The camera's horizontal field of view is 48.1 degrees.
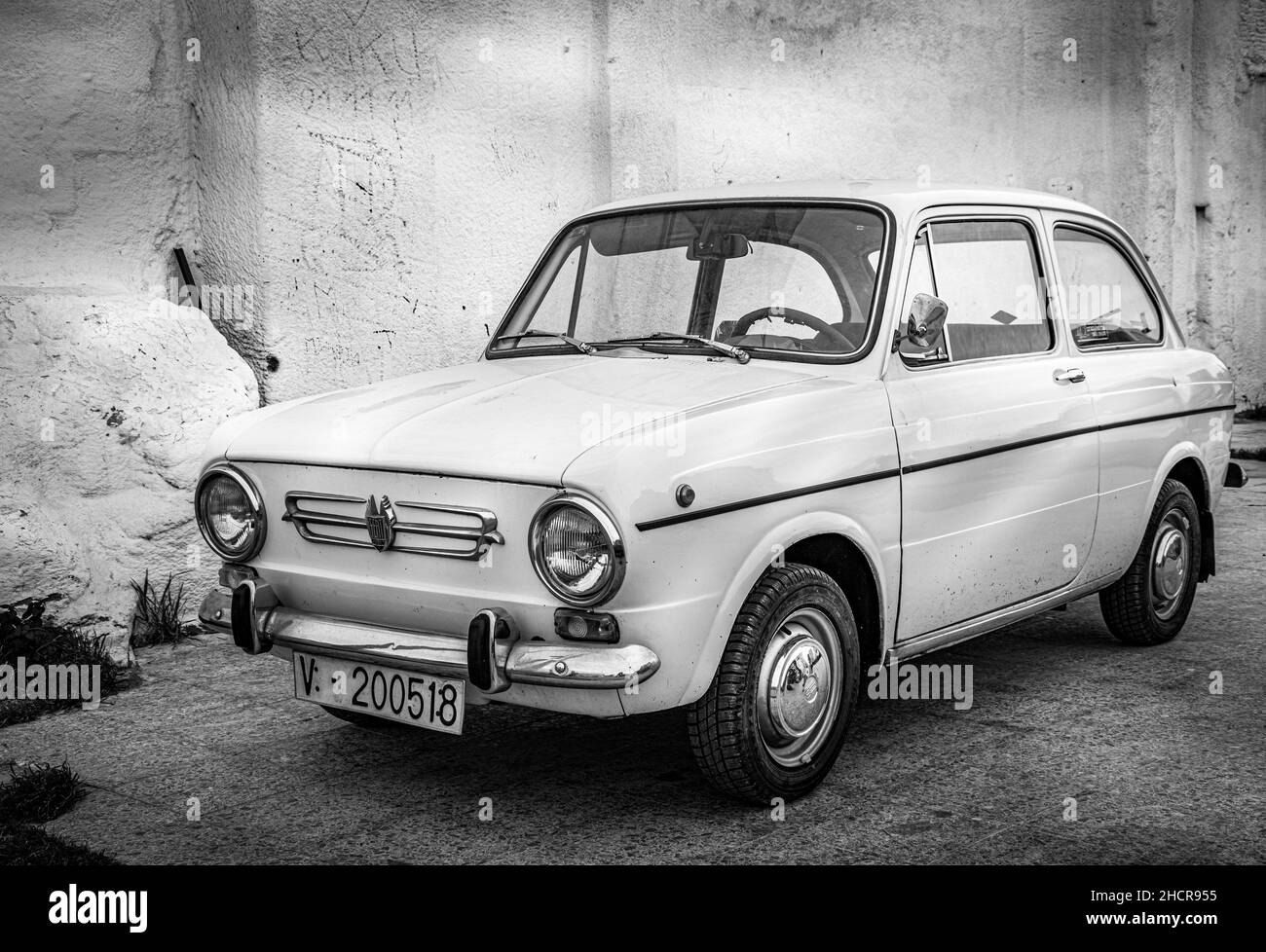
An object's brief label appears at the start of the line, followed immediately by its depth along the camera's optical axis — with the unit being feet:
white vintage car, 11.10
